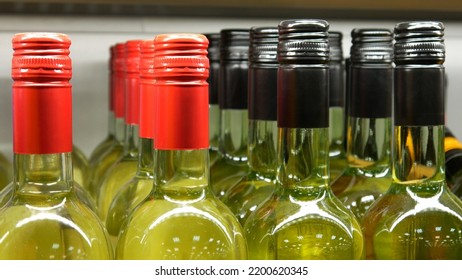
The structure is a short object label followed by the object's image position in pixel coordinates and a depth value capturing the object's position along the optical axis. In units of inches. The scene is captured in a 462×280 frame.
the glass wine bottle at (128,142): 38.5
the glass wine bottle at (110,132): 46.1
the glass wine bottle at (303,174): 31.8
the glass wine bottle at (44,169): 30.4
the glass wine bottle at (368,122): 36.9
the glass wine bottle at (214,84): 41.2
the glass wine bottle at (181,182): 30.8
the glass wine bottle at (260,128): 35.0
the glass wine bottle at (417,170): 32.5
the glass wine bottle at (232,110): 38.2
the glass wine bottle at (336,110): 39.9
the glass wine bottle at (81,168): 43.2
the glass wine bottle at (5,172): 43.1
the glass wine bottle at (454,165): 38.4
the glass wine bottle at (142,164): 34.3
